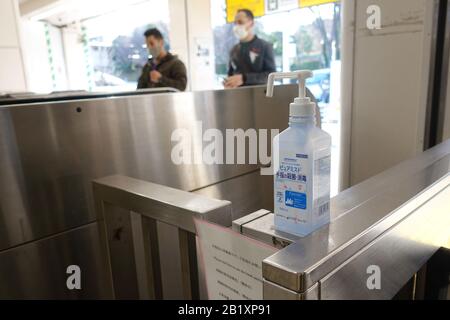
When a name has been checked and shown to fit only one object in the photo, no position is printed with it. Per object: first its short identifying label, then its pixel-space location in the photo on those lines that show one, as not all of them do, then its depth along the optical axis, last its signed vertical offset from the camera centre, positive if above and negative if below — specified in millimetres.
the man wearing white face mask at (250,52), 2352 +139
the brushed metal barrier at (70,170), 828 -227
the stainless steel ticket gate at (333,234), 383 -209
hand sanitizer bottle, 414 -107
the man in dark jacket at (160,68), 2502 +62
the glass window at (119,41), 5496 +656
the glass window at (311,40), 3342 +301
